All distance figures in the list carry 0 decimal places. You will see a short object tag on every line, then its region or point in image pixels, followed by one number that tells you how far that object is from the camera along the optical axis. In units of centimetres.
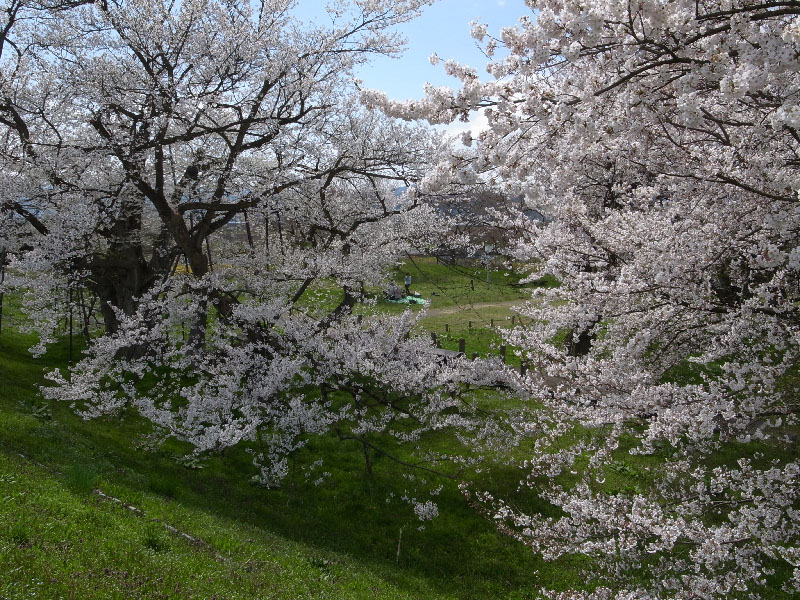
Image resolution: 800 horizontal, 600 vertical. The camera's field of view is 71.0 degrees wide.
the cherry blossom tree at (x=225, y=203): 919
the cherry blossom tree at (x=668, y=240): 392
